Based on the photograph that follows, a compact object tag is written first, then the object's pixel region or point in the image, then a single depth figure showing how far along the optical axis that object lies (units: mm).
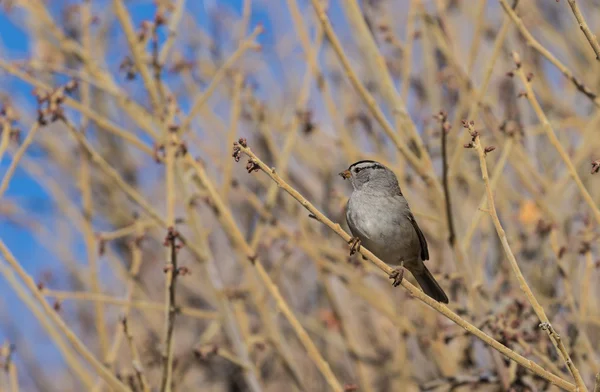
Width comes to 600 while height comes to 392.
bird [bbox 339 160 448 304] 7520
